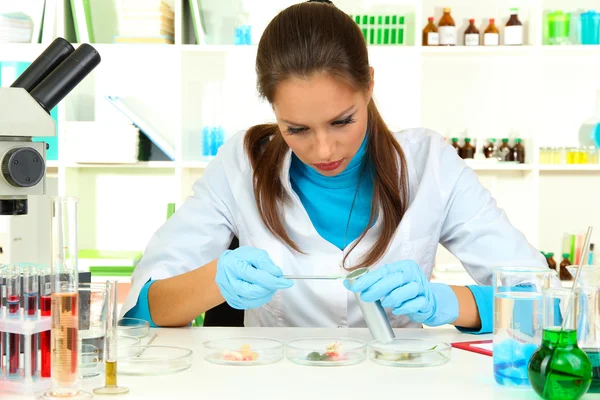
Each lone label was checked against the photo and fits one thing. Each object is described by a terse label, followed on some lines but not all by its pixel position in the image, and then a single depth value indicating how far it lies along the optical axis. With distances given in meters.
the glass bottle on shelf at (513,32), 3.17
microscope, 0.98
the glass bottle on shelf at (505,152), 3.23
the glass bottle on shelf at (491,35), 3.19
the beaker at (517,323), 1.07
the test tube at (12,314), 1.03
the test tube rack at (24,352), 1.02
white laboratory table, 1.02
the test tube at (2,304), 1.03
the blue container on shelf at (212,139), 3.24
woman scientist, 1.50
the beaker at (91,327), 1.03
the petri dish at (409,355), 1.17
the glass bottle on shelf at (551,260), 3.15
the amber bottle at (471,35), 3.20
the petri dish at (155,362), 1.13
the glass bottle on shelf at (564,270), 3.20
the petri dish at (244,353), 1.19
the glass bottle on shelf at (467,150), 3.24
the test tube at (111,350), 1.03
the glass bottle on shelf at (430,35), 3.17
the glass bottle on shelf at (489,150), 3.28
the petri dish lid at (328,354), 1.18
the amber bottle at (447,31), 3.19
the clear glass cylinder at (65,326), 0.99
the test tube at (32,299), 1.03
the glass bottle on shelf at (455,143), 3.27
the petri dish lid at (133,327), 1.34
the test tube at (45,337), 1.03
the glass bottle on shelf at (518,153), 3.23
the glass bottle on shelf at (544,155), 3.23
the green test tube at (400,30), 3.17
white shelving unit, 3.29
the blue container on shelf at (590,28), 3.17
